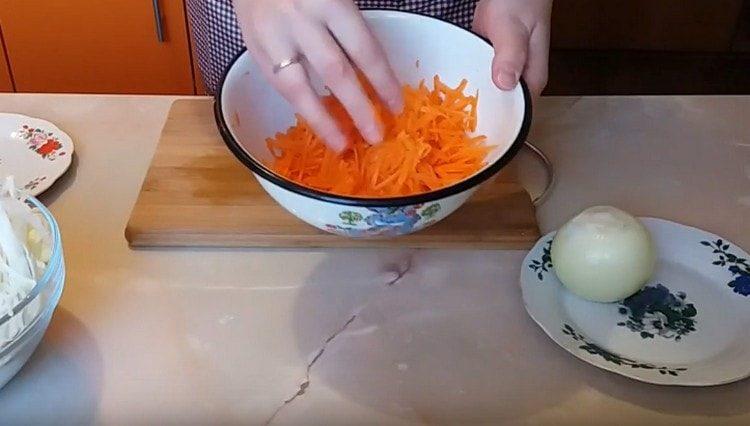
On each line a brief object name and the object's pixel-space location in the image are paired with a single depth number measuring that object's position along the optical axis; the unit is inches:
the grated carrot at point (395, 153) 29.4
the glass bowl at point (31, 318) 25.5
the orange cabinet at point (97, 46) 72.4
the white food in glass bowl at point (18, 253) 26.1
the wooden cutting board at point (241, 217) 33.4
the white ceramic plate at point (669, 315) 27.9
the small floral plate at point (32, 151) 35.9
